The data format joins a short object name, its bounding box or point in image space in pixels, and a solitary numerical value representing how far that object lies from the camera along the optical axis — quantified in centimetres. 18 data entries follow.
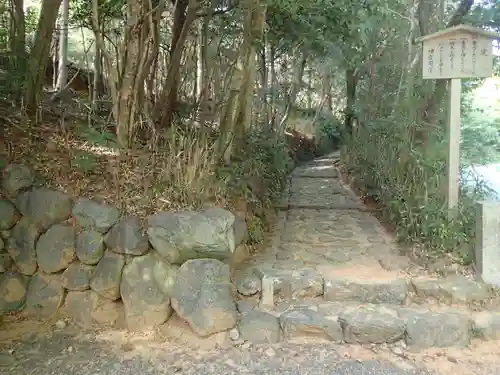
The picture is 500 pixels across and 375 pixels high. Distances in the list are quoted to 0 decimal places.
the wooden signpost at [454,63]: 416
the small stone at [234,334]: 337
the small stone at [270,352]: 322
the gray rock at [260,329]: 336
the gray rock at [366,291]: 367
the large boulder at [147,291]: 346
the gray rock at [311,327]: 336
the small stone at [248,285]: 372
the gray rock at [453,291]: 363
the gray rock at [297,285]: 373
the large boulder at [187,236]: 349
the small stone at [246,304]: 356
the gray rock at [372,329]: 331
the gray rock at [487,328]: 338
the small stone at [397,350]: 324
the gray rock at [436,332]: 330
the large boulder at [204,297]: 336
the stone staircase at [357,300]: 333
